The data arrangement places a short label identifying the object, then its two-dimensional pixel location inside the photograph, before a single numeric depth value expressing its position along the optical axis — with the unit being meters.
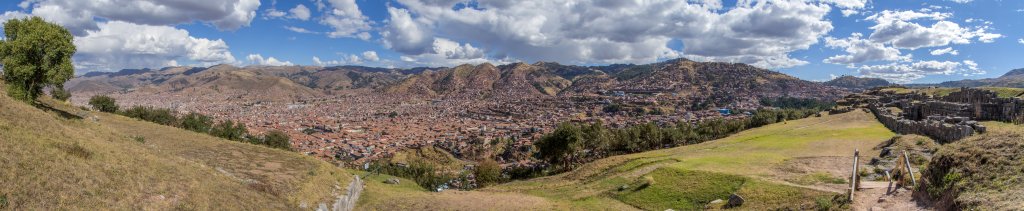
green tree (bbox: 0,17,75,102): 36.00
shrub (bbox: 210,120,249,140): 88.46
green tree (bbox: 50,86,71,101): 77.22
